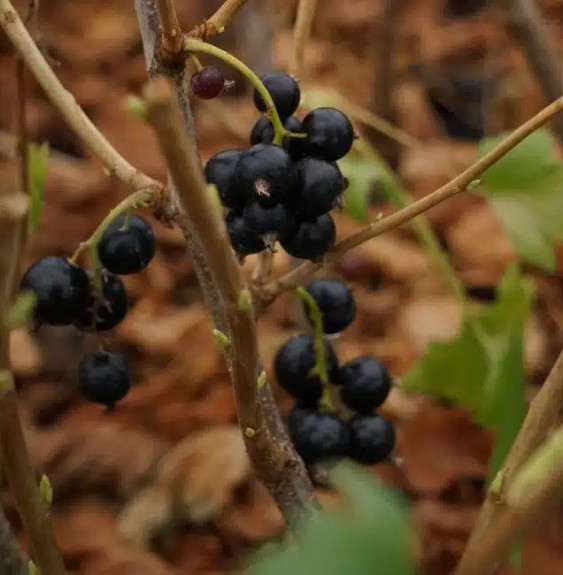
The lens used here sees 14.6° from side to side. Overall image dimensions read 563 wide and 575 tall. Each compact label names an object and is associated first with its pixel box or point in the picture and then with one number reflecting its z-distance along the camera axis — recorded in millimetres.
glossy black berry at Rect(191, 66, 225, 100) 382
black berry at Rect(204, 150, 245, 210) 381
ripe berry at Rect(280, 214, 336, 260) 384
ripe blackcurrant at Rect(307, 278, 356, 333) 426
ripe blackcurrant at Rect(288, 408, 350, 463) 424
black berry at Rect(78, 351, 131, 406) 413
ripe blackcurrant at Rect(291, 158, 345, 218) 377
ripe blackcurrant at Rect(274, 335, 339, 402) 429
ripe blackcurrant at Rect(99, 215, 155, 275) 404
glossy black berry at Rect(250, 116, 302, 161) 385
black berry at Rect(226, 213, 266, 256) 379
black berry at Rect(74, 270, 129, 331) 407
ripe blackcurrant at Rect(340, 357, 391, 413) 430
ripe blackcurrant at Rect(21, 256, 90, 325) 397
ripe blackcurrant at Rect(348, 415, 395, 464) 429
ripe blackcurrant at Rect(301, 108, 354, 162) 380
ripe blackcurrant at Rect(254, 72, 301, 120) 386
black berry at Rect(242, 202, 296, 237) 376
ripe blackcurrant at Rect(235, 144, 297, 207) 371
